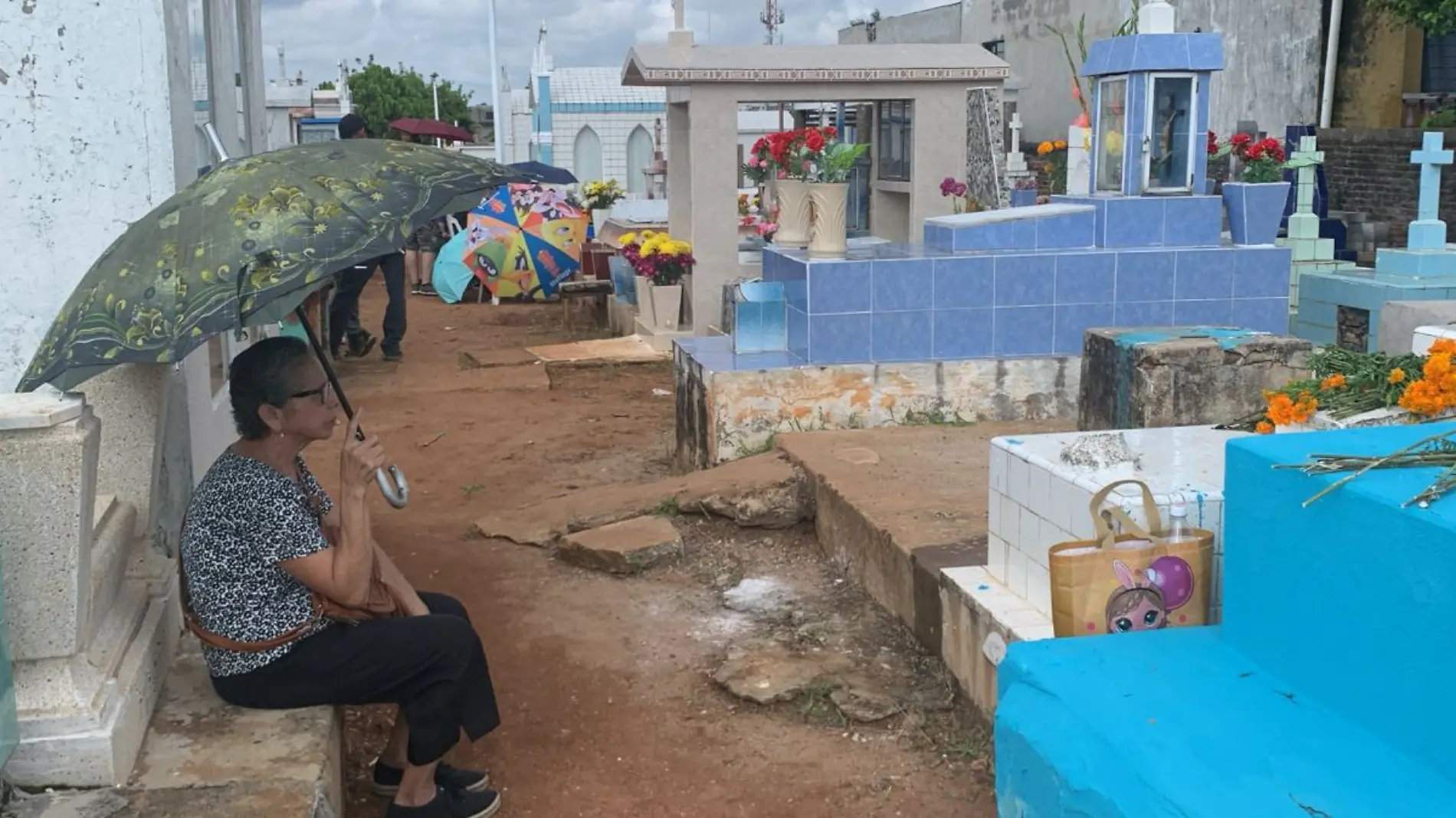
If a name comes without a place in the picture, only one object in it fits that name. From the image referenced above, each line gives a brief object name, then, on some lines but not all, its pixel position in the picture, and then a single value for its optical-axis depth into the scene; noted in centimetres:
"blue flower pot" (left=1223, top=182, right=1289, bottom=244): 754
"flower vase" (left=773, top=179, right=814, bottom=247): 827
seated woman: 335
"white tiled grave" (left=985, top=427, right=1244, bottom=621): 358
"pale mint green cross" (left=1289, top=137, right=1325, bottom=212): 1069
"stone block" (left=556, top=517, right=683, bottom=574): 578
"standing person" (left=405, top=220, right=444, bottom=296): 1812
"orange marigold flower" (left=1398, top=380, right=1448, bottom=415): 332
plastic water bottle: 323
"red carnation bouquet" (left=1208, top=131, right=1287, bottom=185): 947
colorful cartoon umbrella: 1612
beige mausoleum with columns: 1017
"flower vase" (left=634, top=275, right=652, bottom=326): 1135
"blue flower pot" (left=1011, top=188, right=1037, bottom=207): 1076
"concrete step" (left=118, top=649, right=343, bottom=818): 299
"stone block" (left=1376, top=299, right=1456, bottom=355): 594
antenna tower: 4597
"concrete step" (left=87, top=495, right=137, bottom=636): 332
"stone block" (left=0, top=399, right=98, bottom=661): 294
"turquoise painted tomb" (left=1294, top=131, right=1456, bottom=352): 848
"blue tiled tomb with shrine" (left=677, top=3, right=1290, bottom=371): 711
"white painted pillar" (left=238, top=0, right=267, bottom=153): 653
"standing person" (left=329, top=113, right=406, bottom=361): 1167
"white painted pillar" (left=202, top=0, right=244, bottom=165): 548
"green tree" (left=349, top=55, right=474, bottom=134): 5041
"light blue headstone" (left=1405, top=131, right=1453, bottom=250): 888
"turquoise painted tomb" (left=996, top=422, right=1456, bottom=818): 222
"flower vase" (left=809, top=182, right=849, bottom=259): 738
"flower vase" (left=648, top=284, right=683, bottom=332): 1103
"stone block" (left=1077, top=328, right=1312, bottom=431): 544
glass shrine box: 770
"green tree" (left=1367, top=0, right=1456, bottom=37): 1437
